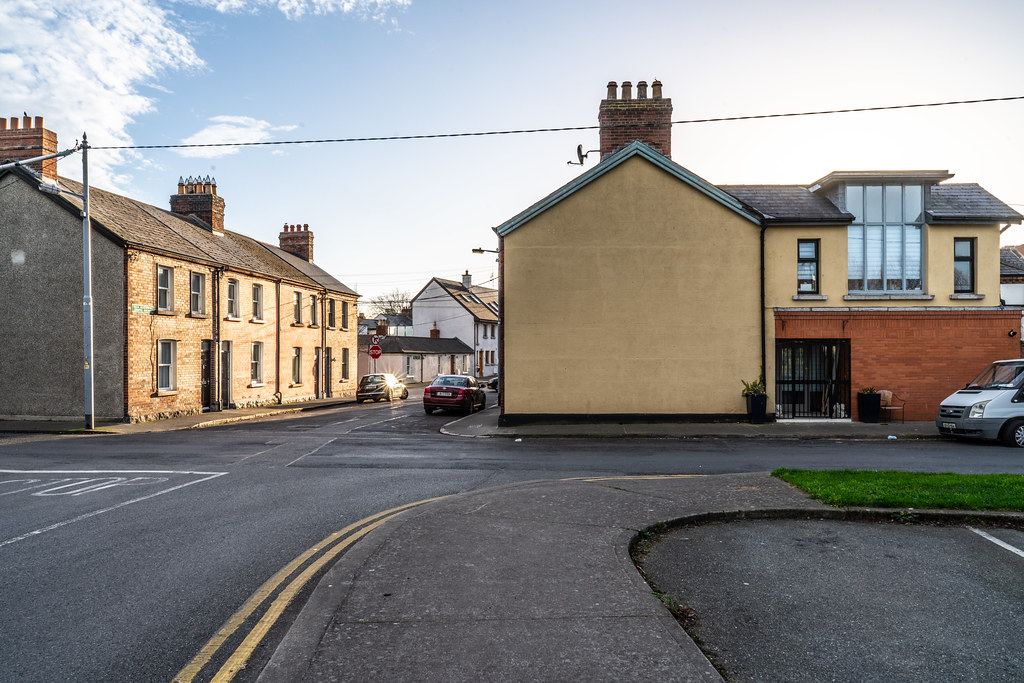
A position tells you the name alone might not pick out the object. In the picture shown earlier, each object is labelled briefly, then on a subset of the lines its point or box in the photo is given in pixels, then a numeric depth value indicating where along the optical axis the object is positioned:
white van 15.70
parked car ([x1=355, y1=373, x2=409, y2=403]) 36.50
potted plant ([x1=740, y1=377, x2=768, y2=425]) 20.27
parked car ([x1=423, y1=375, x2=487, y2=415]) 27.03
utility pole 20.31
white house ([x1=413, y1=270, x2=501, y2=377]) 67.62
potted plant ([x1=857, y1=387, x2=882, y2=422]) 20.38
